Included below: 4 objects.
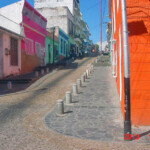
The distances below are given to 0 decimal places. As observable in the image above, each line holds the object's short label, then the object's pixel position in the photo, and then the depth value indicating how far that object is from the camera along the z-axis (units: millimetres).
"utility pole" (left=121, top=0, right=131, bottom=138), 4516
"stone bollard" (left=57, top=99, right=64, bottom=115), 6738
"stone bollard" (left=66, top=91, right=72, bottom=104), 8023
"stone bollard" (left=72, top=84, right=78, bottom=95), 9875
